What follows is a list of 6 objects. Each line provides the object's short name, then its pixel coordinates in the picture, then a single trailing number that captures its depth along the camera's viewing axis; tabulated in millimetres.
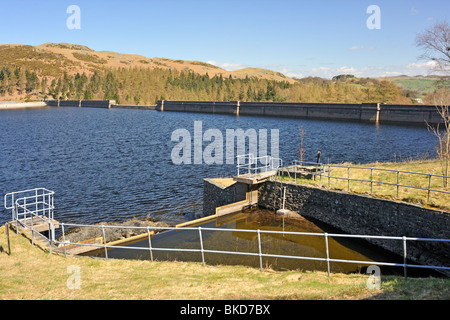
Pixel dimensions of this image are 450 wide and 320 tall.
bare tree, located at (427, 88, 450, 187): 17281
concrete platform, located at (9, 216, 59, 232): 15266
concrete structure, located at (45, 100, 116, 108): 154362
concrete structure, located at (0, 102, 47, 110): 150000
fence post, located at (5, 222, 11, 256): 12973
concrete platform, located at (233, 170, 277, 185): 21656
